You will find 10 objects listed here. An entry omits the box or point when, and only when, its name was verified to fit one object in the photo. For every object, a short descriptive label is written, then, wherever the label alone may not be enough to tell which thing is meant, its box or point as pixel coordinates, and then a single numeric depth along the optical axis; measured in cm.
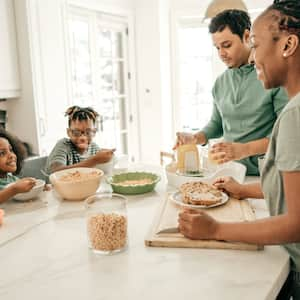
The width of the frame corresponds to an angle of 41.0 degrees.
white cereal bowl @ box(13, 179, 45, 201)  142
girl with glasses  204
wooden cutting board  98
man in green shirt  175
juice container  153
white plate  117
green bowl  148
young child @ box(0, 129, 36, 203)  138
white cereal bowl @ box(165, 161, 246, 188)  142
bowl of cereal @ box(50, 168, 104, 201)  139
